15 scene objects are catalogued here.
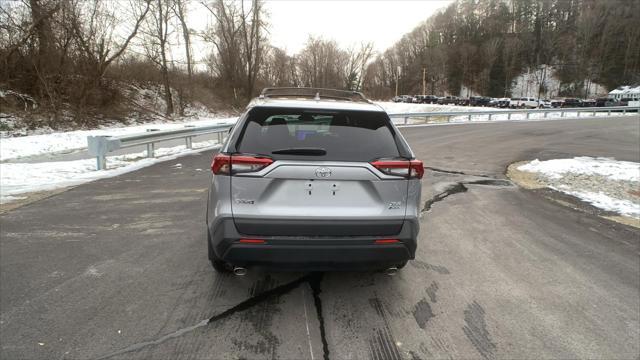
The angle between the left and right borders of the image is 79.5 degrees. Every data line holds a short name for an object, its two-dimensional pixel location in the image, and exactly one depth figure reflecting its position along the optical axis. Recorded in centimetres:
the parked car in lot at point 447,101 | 7436
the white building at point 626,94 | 6041
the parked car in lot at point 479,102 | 6686
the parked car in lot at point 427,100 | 8119
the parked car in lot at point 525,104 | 5825
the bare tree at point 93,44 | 2033
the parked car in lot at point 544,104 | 5616
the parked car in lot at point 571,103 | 5537
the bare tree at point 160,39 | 2680
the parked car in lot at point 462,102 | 6976
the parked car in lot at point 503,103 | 6039
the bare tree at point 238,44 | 3975
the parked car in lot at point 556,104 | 5791
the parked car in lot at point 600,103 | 5052
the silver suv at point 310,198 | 287
